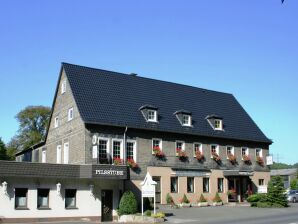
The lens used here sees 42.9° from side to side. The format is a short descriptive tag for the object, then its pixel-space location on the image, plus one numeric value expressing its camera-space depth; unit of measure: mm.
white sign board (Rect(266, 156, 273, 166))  38795
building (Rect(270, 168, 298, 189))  70916
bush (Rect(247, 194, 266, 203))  32821
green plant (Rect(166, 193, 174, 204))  31244
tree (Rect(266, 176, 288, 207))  32135
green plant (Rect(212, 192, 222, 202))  34017
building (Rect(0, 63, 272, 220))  25946
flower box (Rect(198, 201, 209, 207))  32739
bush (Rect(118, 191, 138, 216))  26441
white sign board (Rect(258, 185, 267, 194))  33299
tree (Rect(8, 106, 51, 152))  60755
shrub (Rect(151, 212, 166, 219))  24722
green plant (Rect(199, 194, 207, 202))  33249
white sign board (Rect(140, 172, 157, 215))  25166
